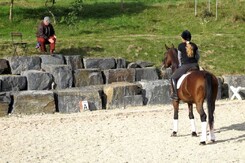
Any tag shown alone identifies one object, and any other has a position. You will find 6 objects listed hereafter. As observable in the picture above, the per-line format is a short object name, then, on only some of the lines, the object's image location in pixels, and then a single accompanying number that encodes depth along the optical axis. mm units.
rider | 14703
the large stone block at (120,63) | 23672
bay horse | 13648
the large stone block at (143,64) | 24062
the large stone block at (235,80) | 22391
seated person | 23734
